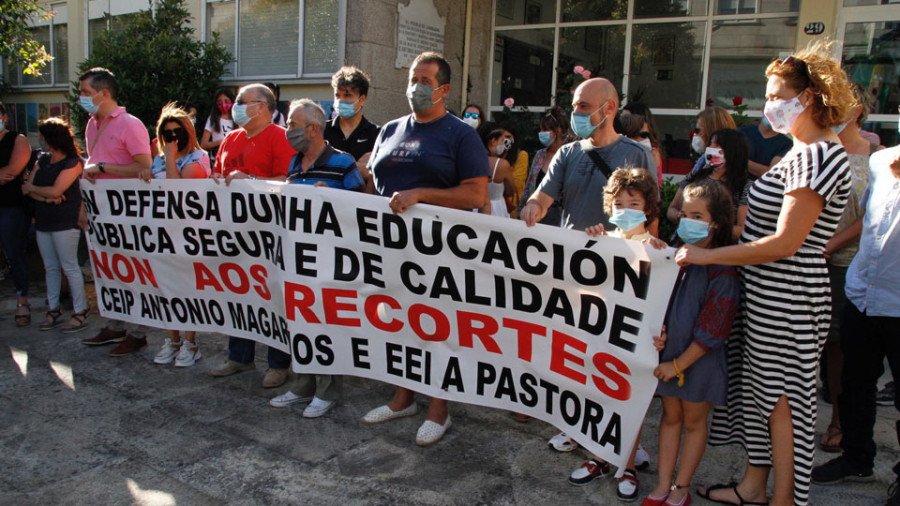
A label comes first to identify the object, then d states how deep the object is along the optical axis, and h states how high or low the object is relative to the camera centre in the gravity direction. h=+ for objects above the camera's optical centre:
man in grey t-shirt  3.50 +0.00
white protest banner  3.13 -0.78
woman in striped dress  2.71 -0.37
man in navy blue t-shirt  3.75 -0.03
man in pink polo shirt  5.23 -0.02
